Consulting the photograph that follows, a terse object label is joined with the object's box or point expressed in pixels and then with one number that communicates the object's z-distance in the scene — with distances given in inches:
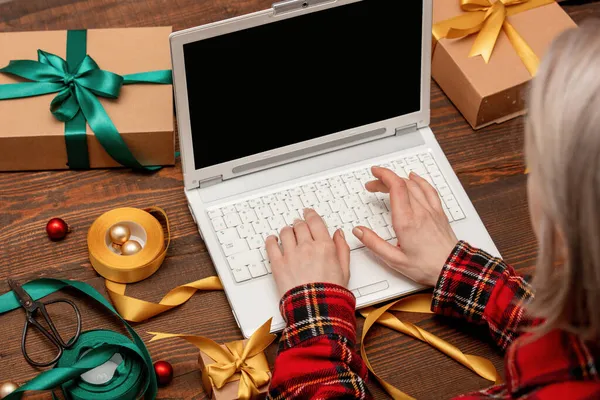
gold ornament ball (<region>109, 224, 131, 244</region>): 63.7
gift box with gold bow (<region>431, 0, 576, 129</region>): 67.4
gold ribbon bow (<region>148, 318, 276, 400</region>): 59.7
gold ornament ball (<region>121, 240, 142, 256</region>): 63.6
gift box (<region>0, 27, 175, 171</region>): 64.8
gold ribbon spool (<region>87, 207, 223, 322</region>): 62.4
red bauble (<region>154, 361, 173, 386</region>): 61.0
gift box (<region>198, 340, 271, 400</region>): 59.7
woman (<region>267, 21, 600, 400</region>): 49.8
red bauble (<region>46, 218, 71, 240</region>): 64.1
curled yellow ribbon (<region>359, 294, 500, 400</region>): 61.8
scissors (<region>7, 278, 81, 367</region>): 61.1
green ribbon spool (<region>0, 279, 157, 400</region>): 59.2
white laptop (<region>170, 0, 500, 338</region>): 61.5
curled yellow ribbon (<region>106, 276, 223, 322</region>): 62.3
